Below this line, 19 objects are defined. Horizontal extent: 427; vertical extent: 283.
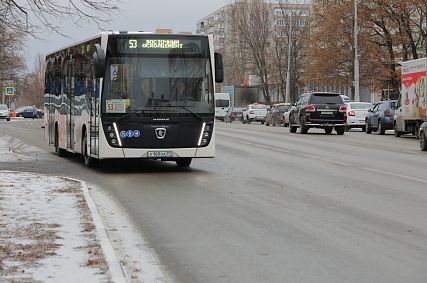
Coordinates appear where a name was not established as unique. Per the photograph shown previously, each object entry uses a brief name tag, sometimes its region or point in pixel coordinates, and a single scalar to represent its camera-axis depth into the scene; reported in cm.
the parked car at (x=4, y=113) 6993
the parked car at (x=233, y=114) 7306
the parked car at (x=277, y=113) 5209
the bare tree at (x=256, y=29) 8262
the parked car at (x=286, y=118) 4934
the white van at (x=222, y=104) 7462
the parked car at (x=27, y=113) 8956
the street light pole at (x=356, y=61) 5284
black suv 3472
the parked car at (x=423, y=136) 2361
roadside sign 6315
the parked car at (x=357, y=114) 4247
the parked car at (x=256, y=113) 6388
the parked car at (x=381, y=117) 3650
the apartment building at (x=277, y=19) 7975
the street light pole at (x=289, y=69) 7375
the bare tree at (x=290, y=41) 7912
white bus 1617
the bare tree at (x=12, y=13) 1436
